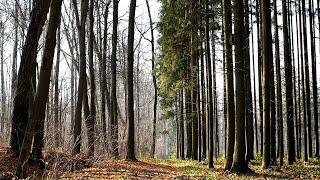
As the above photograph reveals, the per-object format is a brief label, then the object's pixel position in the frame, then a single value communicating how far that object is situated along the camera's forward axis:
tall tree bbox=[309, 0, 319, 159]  20.27
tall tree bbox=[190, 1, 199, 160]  22.32
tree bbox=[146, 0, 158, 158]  30.70
